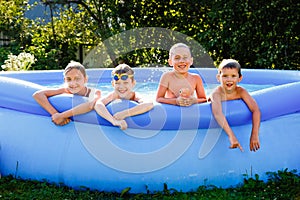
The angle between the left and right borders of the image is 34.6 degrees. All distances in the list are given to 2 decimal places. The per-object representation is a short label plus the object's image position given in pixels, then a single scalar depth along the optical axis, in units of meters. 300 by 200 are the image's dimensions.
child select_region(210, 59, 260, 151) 2.84
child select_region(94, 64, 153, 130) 2.84
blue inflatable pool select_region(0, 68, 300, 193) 2.89
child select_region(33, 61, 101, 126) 2.93
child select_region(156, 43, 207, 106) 3.32
